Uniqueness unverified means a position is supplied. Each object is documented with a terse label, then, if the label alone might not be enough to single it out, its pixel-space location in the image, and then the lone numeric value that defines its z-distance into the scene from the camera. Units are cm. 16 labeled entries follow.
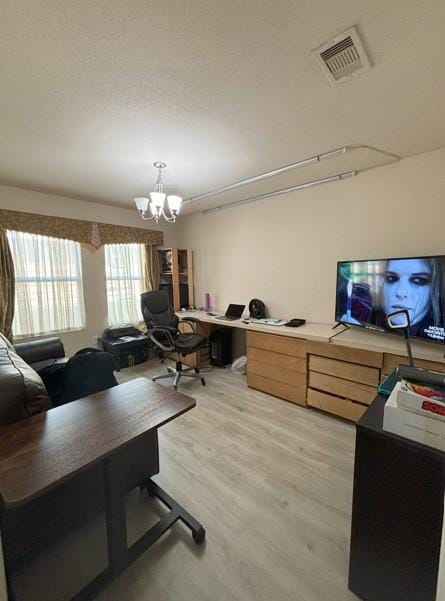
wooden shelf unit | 423
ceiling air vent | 114
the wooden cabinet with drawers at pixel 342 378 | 214
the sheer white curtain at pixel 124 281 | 390
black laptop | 350
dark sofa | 106
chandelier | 232
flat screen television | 185
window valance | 297
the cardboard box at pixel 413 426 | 85
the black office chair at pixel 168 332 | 303
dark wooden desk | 79
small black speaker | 338
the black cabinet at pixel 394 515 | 87
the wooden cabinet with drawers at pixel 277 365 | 257
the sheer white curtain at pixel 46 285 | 309
